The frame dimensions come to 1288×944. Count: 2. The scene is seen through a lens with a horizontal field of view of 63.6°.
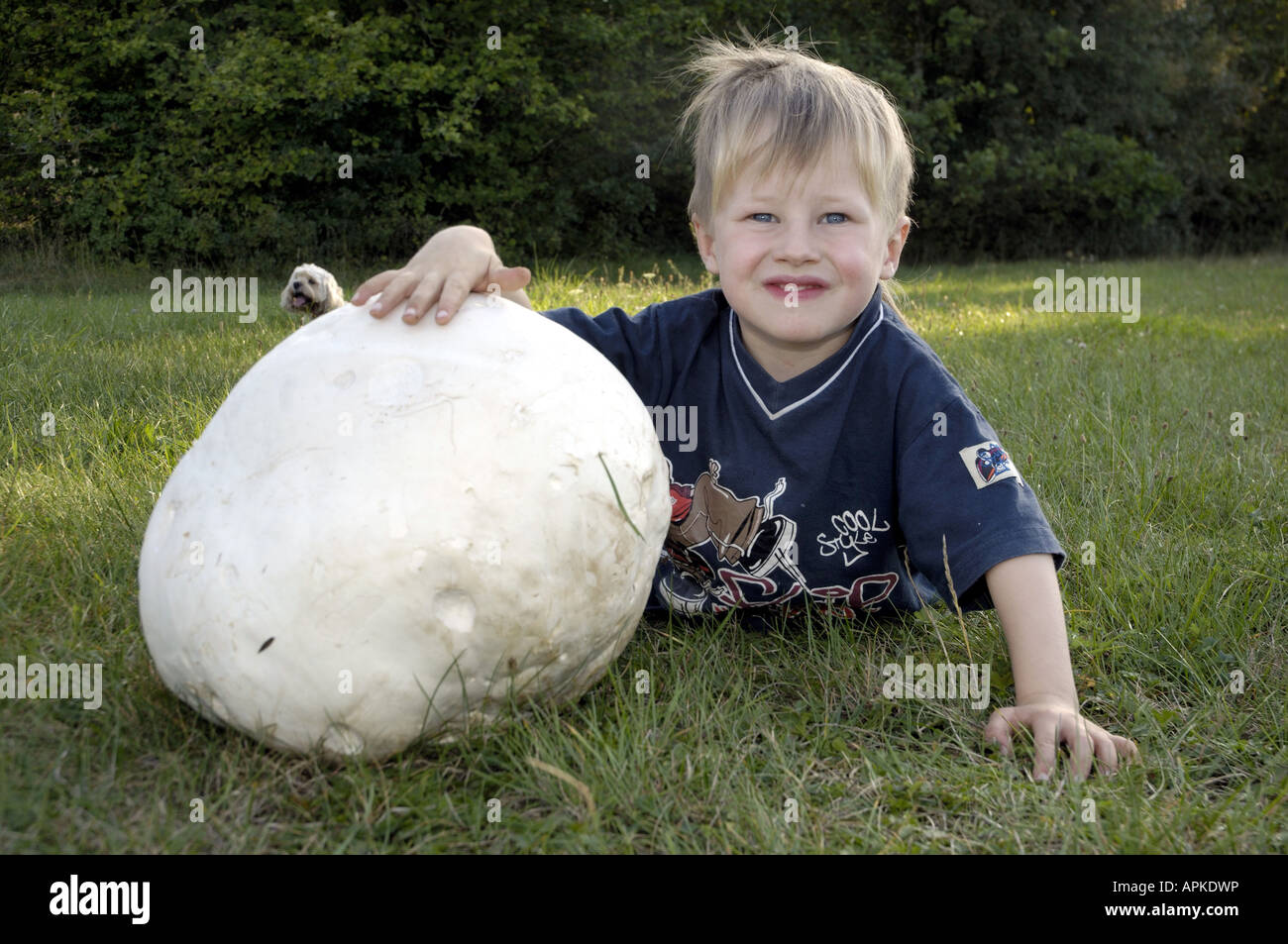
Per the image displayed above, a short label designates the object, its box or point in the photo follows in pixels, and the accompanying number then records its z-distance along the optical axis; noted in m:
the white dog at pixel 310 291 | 2.79
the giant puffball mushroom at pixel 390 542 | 1.62
